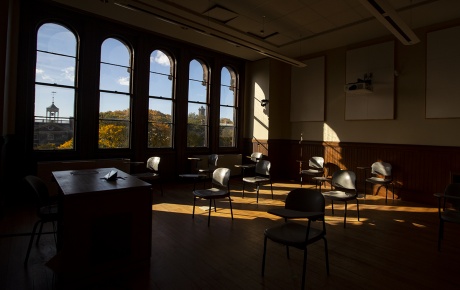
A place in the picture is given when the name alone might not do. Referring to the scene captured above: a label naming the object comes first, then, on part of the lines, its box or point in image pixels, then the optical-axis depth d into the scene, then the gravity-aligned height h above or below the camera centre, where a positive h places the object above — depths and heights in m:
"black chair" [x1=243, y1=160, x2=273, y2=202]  5.68 -0.50
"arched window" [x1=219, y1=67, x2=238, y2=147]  8.73 +1.29
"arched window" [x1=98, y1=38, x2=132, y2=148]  6.39 +1.21
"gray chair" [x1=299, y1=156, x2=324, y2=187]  7.40 -0.39
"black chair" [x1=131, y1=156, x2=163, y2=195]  5.57 -0.49
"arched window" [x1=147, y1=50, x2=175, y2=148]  7.20 +1.22
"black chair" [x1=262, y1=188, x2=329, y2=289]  2.44 -0.63
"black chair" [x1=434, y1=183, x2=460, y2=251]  3.25 -0.69
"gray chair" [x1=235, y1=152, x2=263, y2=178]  8.06 -0.24
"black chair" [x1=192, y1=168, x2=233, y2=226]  4.23 -0.63
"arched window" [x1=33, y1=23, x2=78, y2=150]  5.58 +1.18
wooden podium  2.38 -0.78
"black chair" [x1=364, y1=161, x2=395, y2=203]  5.97 -0.49
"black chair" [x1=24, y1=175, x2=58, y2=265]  2.80 -0.60
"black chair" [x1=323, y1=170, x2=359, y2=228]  4.30 -0.56
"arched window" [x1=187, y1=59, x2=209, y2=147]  7.96 +1.24
